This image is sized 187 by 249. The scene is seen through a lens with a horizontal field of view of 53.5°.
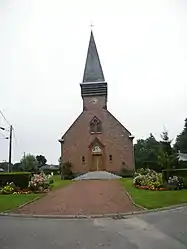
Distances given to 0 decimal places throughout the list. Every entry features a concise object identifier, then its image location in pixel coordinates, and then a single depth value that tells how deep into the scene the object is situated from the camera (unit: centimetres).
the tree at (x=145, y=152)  2932
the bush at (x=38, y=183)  1196
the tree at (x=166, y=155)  1465
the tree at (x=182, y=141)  4260
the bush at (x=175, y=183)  1135
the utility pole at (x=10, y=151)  2175
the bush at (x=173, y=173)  1233
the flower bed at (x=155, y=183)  1142
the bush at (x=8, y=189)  1129
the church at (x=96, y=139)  2480
